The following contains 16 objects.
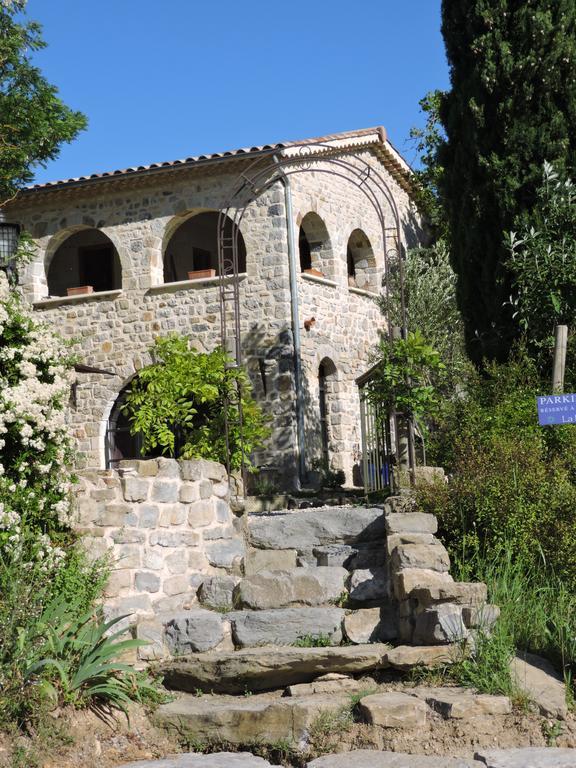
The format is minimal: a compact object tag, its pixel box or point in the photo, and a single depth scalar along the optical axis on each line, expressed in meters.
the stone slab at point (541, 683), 5.38
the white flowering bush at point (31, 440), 6.43
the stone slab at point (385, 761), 5.00
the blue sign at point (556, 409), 7.47
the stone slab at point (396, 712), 5.33
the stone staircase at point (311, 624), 5.84
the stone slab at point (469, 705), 5.29
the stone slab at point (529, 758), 4.88
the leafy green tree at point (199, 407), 9.88
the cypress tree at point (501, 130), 10.44
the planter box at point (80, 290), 17.12
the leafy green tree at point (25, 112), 15.62
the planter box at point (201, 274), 16.11
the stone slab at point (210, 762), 5.25
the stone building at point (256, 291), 15.51
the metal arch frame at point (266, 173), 15.27
